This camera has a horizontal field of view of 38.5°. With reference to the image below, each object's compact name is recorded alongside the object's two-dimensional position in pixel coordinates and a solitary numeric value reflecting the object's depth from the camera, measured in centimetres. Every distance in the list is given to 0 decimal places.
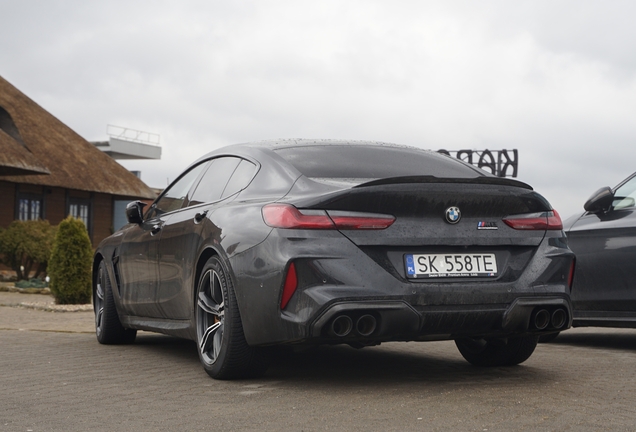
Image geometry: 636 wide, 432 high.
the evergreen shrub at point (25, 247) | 2667
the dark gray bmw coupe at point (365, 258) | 489
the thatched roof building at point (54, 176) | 3116
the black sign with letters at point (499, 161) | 4414
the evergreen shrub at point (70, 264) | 1467
